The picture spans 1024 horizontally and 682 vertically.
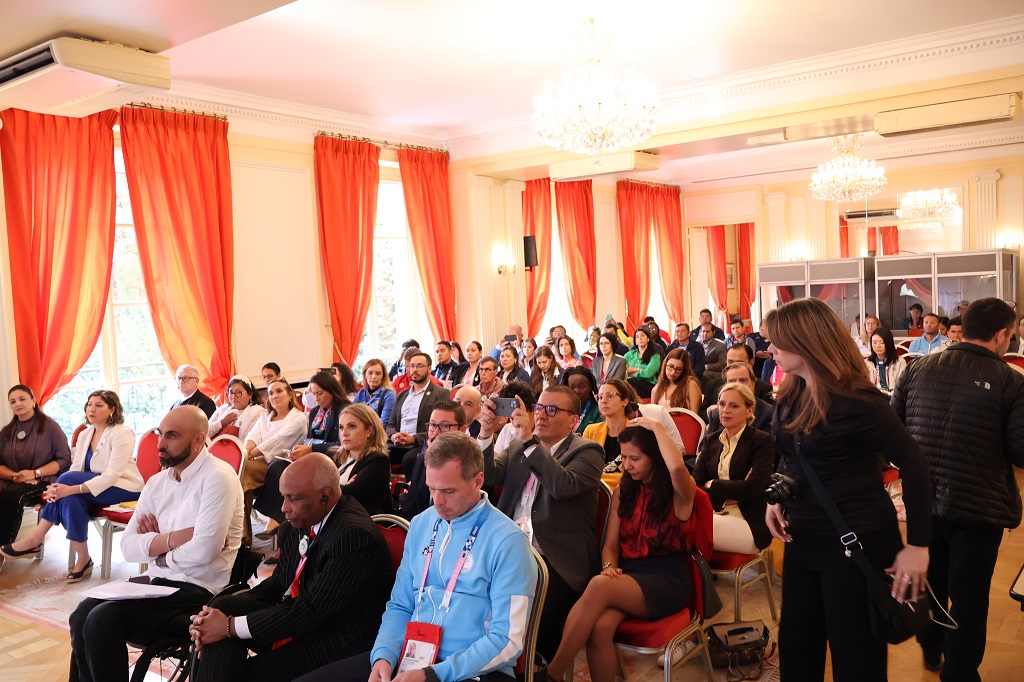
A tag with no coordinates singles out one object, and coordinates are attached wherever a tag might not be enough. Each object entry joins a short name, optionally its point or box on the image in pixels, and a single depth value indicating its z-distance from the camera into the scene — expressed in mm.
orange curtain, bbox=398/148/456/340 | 9969
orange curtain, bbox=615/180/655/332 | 14023
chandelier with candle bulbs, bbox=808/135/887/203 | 10492
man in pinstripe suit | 2539
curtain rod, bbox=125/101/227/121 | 7188
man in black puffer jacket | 2807
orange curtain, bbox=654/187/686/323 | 14977
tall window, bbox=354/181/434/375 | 10188
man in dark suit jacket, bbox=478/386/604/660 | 2998
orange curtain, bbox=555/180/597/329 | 12539
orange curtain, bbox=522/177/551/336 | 11695
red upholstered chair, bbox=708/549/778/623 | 3439
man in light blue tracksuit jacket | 2215
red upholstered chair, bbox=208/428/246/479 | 4582
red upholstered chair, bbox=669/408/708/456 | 4746
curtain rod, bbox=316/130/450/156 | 8992
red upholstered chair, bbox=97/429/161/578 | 4980
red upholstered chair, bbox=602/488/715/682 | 2756
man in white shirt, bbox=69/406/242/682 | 2898
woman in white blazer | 5043
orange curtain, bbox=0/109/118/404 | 6430
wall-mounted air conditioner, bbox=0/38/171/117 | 4449
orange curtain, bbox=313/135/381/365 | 8953
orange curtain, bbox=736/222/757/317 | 18234
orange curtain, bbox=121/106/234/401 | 7324
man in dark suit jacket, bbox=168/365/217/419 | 6641
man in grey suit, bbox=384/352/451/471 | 5939
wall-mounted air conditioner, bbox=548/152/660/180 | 8953
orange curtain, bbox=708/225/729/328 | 16547
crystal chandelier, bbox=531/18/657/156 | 6176
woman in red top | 2777
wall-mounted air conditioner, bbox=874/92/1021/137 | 6816
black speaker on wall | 11297
